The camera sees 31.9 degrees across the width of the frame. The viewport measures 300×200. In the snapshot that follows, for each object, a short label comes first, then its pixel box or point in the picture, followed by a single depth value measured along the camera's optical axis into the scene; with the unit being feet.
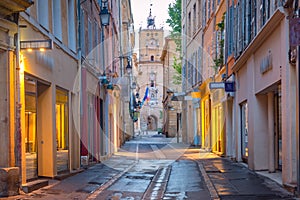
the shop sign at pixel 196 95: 97.59
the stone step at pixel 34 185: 33.73
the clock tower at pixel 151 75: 287.48
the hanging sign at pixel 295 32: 29.53
